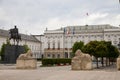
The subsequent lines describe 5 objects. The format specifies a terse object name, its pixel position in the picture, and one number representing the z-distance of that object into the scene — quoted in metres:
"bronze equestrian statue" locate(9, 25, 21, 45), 24.00
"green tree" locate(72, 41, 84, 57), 51.09
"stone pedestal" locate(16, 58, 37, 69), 16.54
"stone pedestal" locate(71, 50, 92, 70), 15.48
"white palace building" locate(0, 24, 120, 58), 61.70
